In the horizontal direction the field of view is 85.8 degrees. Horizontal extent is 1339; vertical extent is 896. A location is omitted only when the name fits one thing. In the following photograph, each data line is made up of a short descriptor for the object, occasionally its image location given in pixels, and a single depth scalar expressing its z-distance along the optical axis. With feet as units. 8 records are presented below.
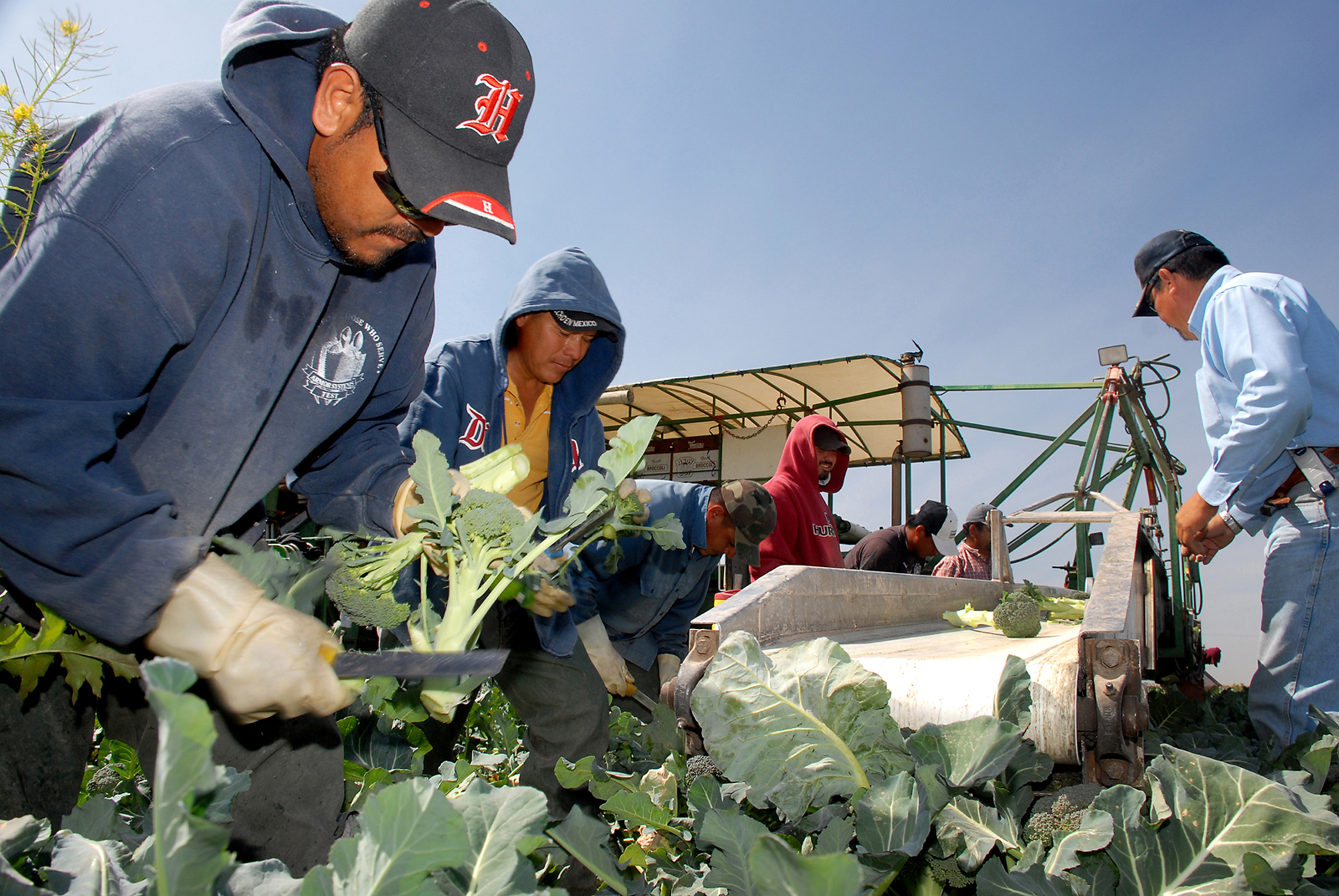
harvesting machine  4.90
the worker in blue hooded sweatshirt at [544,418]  8.77
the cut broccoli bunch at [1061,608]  13.53
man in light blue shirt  8.83
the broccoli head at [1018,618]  9.92
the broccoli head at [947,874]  3.99
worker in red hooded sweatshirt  16.56
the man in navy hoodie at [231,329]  3.81
